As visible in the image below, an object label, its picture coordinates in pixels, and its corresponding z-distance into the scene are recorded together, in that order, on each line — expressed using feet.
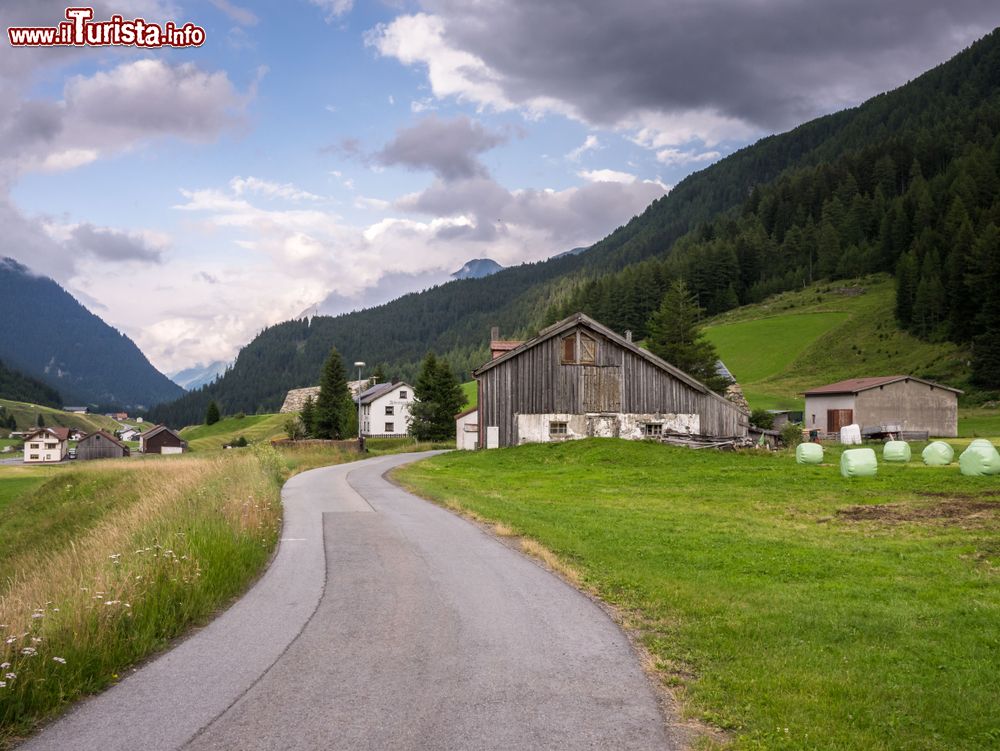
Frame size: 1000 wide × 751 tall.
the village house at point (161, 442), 422.82
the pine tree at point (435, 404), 244.42
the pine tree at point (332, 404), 279.28
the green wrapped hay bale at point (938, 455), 99.76
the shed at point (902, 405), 186.19
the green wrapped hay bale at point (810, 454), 108.17
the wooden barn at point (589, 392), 142.10
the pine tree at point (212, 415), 553.81
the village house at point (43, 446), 437.87
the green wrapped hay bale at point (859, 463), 87.20
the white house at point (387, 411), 355.15
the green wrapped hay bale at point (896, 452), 108.47
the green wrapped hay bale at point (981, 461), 81.76
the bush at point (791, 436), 158.59
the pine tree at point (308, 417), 285.99
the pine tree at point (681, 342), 219.41
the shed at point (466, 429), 210.79
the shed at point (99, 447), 436.35
